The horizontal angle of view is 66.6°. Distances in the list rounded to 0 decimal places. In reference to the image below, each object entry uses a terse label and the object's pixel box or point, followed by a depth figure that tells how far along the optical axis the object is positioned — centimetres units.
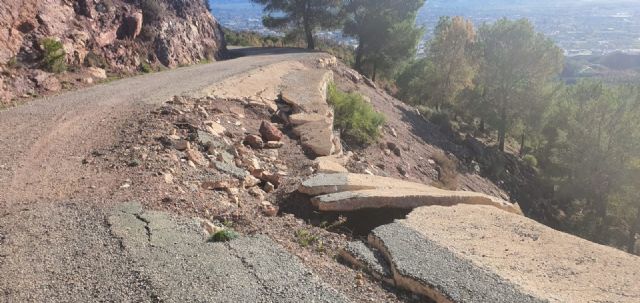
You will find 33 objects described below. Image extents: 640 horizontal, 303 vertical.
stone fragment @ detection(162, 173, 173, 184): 715
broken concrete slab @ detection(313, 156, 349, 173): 955
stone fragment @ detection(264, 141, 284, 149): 1058
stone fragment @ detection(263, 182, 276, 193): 845
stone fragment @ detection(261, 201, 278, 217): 741
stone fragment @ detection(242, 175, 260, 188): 815
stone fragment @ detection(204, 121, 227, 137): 977
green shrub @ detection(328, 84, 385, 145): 1426
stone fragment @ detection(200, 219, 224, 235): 600
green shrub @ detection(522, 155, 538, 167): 2777
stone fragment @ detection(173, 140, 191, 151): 843
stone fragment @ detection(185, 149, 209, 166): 820
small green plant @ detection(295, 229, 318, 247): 648
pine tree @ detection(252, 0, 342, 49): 3084
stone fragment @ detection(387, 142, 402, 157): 1547
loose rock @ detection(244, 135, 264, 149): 1028
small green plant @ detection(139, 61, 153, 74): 1669
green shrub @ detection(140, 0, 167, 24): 1808
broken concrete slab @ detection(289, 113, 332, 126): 1221
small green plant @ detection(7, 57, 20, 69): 1195
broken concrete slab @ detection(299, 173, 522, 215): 772
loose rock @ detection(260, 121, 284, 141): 1092
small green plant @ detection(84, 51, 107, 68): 1457
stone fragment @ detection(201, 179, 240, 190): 755
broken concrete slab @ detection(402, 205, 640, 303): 543
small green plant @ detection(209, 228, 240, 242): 573
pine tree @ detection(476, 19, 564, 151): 2541
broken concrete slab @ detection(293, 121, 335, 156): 1106
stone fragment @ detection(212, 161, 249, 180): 820
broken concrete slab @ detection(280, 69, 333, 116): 1331
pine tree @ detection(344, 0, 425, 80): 2939
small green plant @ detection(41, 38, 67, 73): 1292
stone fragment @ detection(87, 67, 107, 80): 1422
